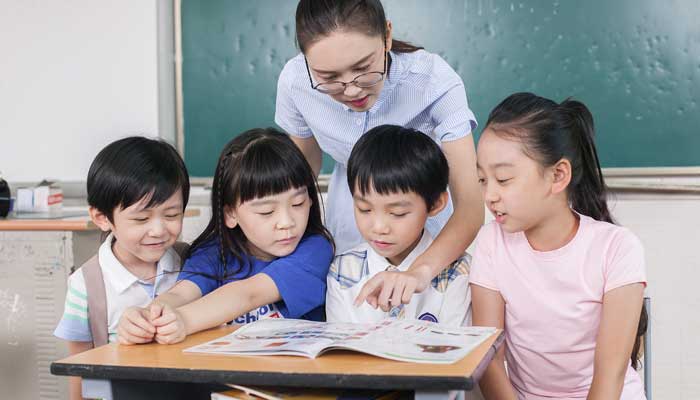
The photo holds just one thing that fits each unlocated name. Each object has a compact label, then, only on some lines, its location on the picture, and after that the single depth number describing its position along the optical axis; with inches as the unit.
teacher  58.1
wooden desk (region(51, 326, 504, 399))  35.8
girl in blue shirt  60.1
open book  39.6
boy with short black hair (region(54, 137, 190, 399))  65.5
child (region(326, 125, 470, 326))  59.4
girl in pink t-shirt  55.7
